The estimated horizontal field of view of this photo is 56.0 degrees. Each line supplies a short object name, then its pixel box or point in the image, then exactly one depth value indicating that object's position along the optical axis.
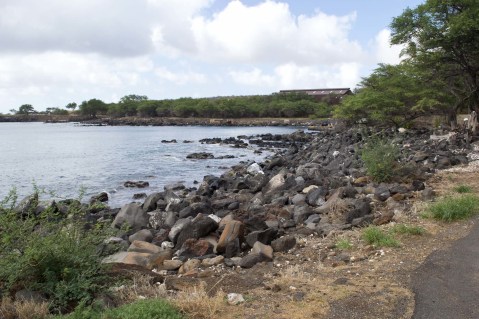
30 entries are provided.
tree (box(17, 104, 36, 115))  181.62
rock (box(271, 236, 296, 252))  7.06
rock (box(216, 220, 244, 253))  7.34
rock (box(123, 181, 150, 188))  21.50
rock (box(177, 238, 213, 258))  7.39
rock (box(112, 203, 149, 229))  10.95
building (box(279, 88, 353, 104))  119.55
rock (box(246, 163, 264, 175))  22.14
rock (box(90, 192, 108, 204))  17.26
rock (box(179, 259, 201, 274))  6.55
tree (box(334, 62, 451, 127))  28.73
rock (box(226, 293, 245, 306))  4.81
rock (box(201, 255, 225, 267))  6.73
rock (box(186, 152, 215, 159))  34.34
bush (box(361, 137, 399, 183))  11.51
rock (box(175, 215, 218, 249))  8.12
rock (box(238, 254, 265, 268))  6.44
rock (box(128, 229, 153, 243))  9.05
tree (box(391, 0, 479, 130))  21.83
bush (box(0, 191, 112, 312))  4.70
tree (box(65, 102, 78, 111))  175.38
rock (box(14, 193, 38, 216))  6.05
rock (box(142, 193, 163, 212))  14.68
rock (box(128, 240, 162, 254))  7.66
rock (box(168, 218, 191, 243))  8.45
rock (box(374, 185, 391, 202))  9.67
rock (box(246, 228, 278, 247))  7.39
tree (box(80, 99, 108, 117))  151.88
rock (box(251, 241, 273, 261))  6.61
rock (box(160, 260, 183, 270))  6.75
